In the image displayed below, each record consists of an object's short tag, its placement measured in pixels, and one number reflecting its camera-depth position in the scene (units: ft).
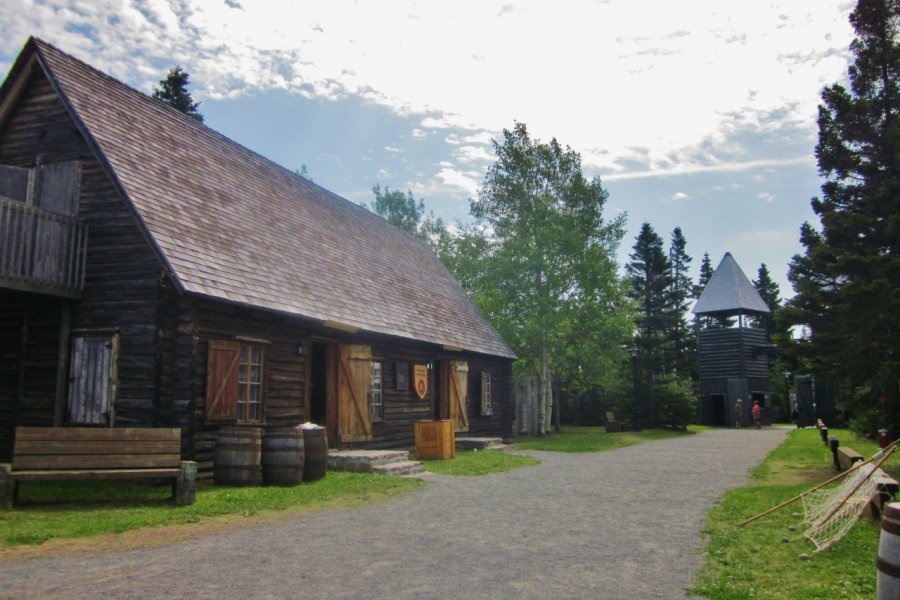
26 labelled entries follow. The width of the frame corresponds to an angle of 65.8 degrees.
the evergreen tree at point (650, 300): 129.59
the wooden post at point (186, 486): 31.04
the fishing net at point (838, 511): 23.13
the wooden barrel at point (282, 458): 37.60
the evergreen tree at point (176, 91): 106.42
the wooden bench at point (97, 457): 28.66
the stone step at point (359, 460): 44.24
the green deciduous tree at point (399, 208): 152.46
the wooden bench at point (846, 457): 36.26
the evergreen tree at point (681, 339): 154.64
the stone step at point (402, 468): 43.21
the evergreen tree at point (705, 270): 234.66
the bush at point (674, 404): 99.66
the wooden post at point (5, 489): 28.04
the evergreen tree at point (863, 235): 40.04
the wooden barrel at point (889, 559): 12.67
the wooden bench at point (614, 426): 99.04
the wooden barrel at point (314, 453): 39.58
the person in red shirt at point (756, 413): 115.24
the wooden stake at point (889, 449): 20.58
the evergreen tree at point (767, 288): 226.79
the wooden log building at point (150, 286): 37.96
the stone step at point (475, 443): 62.90
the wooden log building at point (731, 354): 127.44
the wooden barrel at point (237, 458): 37.06
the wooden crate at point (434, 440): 53.72
